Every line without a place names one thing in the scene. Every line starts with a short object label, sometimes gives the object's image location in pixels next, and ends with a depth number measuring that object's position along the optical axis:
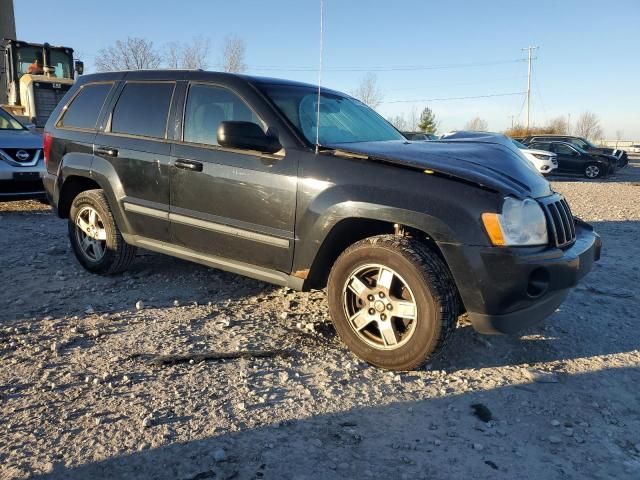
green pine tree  62.01
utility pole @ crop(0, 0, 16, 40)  39.03
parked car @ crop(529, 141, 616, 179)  21.14
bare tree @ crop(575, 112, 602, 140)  98.75
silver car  8.01
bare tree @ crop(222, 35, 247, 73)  33.14
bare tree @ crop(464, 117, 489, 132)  90.16
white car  19.22
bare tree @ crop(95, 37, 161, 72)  37.97
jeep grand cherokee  3.01
